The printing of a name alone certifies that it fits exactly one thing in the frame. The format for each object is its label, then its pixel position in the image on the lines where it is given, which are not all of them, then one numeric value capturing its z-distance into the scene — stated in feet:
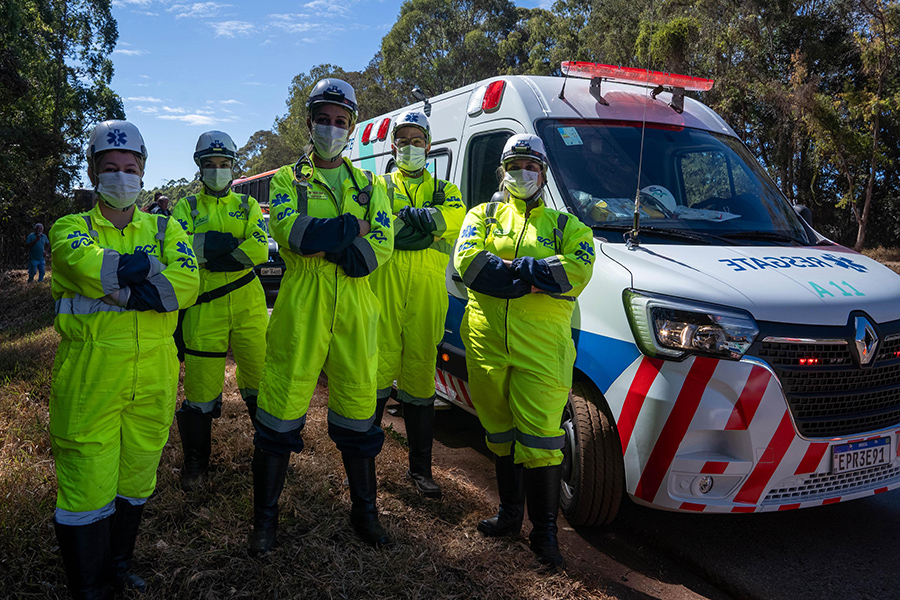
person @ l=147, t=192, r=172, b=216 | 28.47
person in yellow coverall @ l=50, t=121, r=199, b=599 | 8.39
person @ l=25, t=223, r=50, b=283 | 56.08
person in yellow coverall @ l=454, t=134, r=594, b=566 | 10.38
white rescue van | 10.01
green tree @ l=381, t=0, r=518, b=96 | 140.36
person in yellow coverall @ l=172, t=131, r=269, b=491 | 13.19
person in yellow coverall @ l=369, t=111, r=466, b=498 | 12.79
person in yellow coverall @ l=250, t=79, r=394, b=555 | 9.99
